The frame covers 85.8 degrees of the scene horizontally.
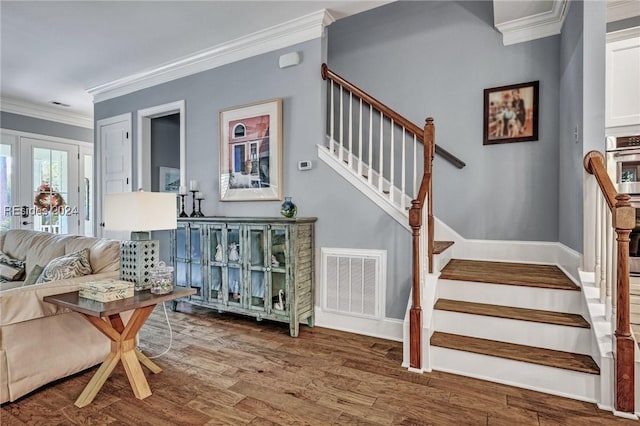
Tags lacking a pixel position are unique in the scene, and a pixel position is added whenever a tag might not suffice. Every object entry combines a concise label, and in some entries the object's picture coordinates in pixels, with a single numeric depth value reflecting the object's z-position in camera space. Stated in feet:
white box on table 6.56
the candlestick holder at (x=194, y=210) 13.51
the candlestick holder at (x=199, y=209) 13.48
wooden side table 6.43
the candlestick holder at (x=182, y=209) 13.50
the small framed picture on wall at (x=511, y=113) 10.81
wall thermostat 11.28
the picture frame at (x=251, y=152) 11.94
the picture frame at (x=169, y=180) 17.06
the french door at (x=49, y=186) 18.94
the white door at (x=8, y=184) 18.06
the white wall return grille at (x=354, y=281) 10.05
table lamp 7.07
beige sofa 6.45
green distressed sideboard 10.16
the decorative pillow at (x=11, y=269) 10.20
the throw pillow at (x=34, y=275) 8.61
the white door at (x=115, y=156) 16.35
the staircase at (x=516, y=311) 6.52
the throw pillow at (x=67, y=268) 7.78
